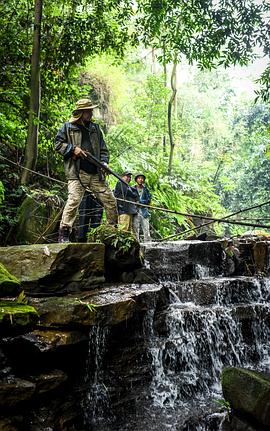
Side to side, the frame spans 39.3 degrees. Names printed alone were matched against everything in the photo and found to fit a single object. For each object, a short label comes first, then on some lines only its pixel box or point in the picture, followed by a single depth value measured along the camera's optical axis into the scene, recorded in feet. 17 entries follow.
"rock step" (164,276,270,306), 22.18
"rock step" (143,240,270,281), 25.70
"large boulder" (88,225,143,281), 20.48
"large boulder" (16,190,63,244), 24.43
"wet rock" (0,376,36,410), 12.26
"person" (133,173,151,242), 30.86
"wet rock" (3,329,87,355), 13.55
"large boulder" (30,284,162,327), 15.08
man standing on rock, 18.94
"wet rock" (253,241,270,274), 27.94
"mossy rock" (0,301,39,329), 12.81
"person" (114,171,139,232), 28.12
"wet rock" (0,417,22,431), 12.11
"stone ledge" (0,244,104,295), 17.07
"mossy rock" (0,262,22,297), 14.75
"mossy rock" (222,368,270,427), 12.51
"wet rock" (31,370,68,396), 13.41
